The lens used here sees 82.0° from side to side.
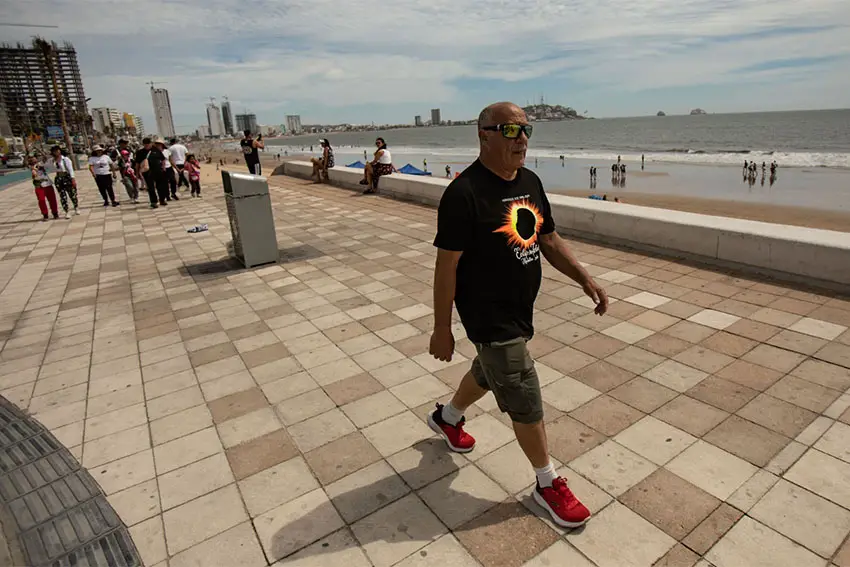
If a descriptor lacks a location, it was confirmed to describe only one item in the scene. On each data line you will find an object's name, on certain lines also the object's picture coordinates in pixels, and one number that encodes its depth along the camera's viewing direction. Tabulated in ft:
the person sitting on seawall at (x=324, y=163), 56.85
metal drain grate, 8.00
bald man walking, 7.38
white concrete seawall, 17.28
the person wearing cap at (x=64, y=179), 40.48
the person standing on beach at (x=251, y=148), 46.55
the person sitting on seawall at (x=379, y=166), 45.34
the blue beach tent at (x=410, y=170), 66.67
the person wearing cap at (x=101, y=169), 43.16
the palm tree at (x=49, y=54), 101.76
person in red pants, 39.15
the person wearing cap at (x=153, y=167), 42.22
